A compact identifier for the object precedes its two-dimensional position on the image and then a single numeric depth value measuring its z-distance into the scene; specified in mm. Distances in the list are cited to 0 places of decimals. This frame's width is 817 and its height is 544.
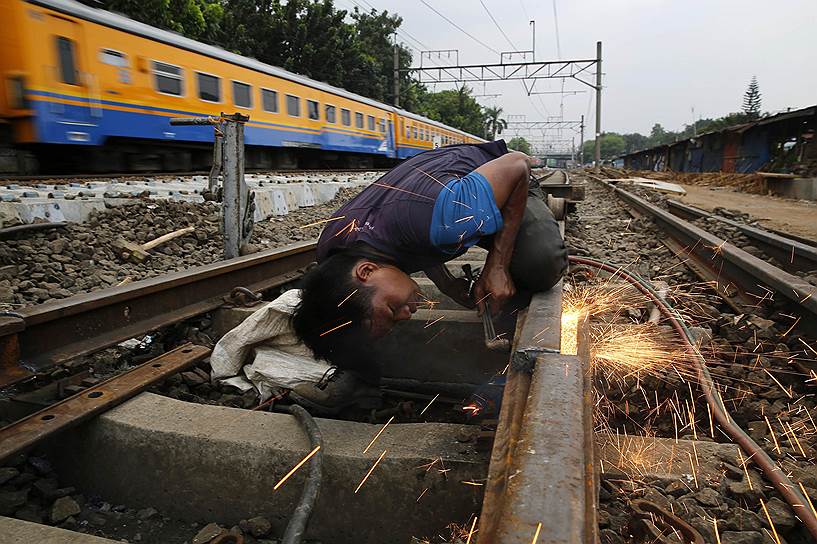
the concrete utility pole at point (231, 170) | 3959
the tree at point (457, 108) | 61656
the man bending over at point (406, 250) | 1993
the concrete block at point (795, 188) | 11367
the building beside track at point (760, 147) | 14312
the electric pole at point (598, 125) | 31062
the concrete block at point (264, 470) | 1579
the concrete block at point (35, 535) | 1244
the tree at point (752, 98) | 68125
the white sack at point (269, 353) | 2383
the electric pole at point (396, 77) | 26823
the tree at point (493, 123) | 68438
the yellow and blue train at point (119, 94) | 7492
